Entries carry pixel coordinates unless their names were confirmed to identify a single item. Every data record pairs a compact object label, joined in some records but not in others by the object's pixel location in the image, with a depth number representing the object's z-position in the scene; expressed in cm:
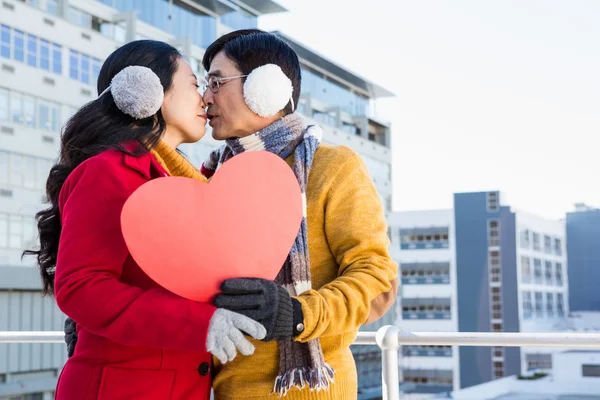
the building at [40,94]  2578
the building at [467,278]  5788
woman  141
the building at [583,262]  6700
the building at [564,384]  5010
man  148
